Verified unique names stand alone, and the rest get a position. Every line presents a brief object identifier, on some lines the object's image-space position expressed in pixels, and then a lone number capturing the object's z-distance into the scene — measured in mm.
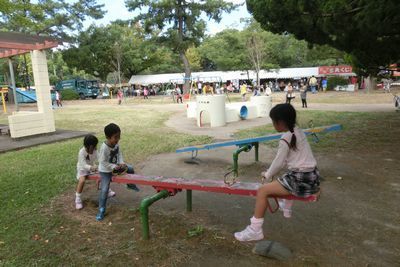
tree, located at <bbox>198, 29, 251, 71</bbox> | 40750
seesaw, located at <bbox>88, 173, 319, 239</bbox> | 3414
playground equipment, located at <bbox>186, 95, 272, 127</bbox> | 12172
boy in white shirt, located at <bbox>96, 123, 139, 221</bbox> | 4145
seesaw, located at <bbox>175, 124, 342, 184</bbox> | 5867
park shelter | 9820
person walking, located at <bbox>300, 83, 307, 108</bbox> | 18031
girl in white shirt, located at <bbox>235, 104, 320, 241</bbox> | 3129
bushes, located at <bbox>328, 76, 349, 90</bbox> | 36062
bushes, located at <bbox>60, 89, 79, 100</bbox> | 37941
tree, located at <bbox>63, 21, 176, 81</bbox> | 37438
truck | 40500
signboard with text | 40531
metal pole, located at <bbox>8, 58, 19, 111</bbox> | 11687
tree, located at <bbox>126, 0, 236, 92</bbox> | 34375
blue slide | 32125
